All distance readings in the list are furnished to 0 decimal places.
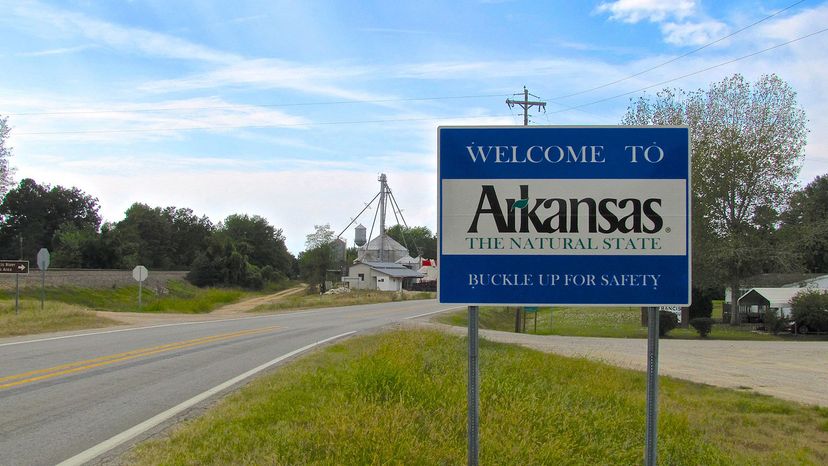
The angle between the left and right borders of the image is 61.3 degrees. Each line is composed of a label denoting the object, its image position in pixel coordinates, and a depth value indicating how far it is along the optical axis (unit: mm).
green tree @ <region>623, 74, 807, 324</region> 37969
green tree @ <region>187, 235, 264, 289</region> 80938
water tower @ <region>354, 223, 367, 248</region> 112062
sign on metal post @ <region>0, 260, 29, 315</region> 24188
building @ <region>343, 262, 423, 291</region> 85625
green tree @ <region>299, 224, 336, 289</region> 89500
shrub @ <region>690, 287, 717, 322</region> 46325
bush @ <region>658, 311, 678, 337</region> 33188
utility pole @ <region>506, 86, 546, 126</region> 35300
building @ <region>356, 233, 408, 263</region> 106350
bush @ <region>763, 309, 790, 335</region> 36925
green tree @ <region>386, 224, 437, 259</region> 153750
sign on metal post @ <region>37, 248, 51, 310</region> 24234
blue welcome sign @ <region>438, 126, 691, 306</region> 4215
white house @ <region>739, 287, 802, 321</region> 44188
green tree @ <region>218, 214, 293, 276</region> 104544
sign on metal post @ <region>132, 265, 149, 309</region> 31078
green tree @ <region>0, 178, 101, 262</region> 91438
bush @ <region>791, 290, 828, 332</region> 35469
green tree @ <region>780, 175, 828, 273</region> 37375
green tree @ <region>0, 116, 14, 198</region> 48812
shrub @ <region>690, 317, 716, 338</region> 32562
